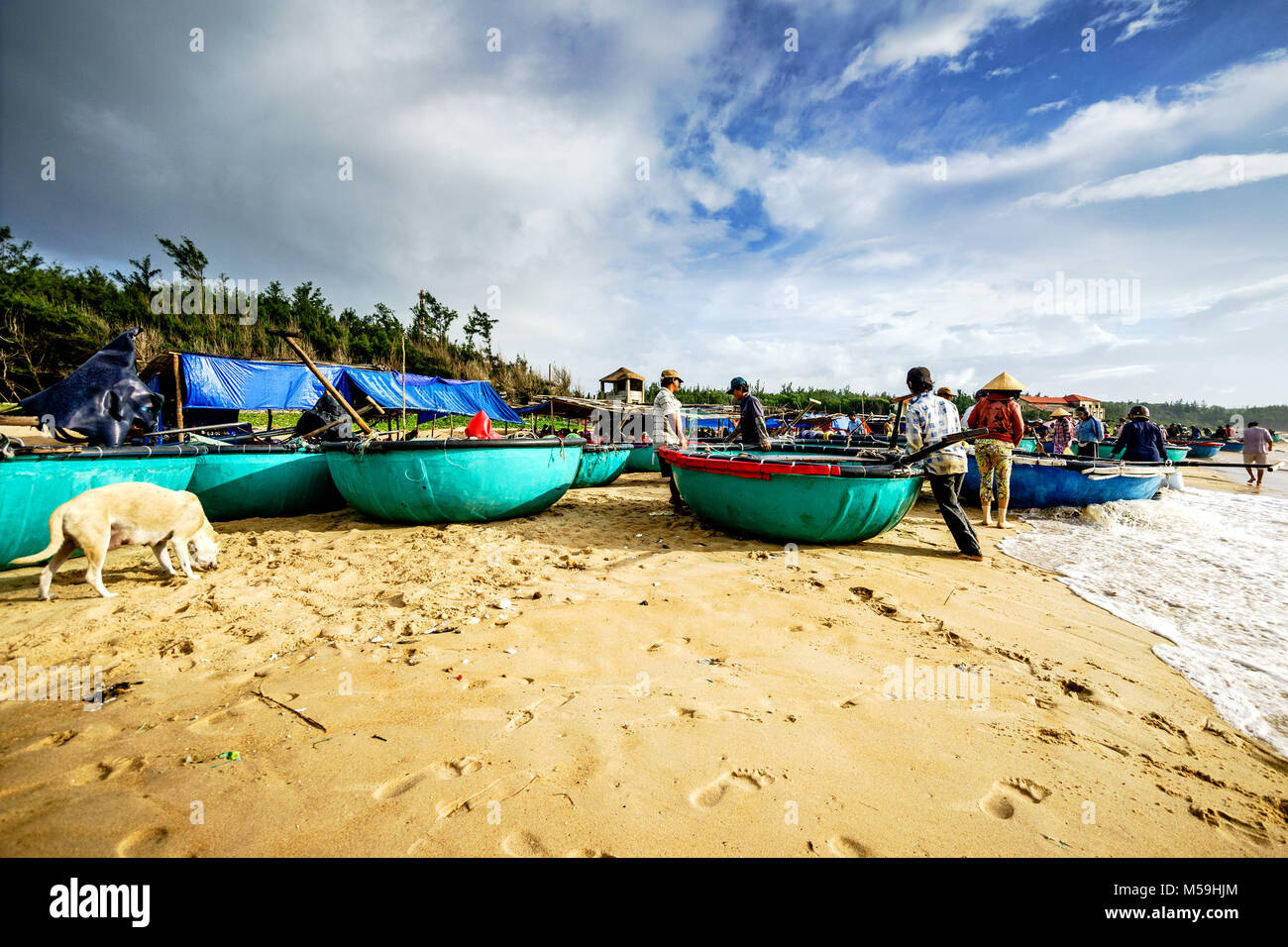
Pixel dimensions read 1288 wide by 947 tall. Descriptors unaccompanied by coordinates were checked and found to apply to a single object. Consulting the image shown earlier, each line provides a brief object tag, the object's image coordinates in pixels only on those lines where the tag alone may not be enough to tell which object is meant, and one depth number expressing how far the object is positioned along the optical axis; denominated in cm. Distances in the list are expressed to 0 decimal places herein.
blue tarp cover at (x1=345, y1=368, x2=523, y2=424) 1551
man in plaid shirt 530
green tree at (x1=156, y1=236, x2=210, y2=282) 3809
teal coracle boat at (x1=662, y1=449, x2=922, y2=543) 486
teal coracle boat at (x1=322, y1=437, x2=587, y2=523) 529
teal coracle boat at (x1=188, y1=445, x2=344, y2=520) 584
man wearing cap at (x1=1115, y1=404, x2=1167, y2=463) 954
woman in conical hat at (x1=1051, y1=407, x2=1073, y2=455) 1180
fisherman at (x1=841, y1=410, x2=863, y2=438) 2651
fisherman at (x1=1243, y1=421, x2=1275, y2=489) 1417
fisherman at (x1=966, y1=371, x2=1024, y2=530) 710
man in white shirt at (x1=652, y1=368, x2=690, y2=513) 756
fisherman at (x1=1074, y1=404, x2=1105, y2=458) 1151
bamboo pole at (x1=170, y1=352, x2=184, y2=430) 933
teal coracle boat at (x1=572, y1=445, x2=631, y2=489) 918
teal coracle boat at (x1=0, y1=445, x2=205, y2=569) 404
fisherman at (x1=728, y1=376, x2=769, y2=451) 758
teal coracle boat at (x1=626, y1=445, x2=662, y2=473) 1239
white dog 342
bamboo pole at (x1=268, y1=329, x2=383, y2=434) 516
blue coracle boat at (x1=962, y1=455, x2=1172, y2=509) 800
